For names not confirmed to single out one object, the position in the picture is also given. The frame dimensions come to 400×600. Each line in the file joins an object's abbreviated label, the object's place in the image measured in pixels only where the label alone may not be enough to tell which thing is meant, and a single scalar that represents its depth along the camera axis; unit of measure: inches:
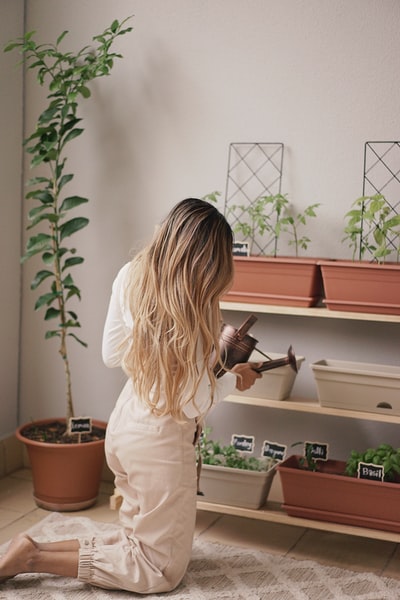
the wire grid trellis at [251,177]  127.3
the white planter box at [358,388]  111.7
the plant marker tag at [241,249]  119.9
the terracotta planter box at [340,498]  110.5
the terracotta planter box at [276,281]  115.4
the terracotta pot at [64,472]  128.1
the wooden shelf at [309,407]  112.0
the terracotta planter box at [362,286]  109.3
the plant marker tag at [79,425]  129.6
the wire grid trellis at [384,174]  120.3
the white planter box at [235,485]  117.7
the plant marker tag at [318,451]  117.5
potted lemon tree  127.0
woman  95.9
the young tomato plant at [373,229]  111.7
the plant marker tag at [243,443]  122.8
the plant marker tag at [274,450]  122.9
